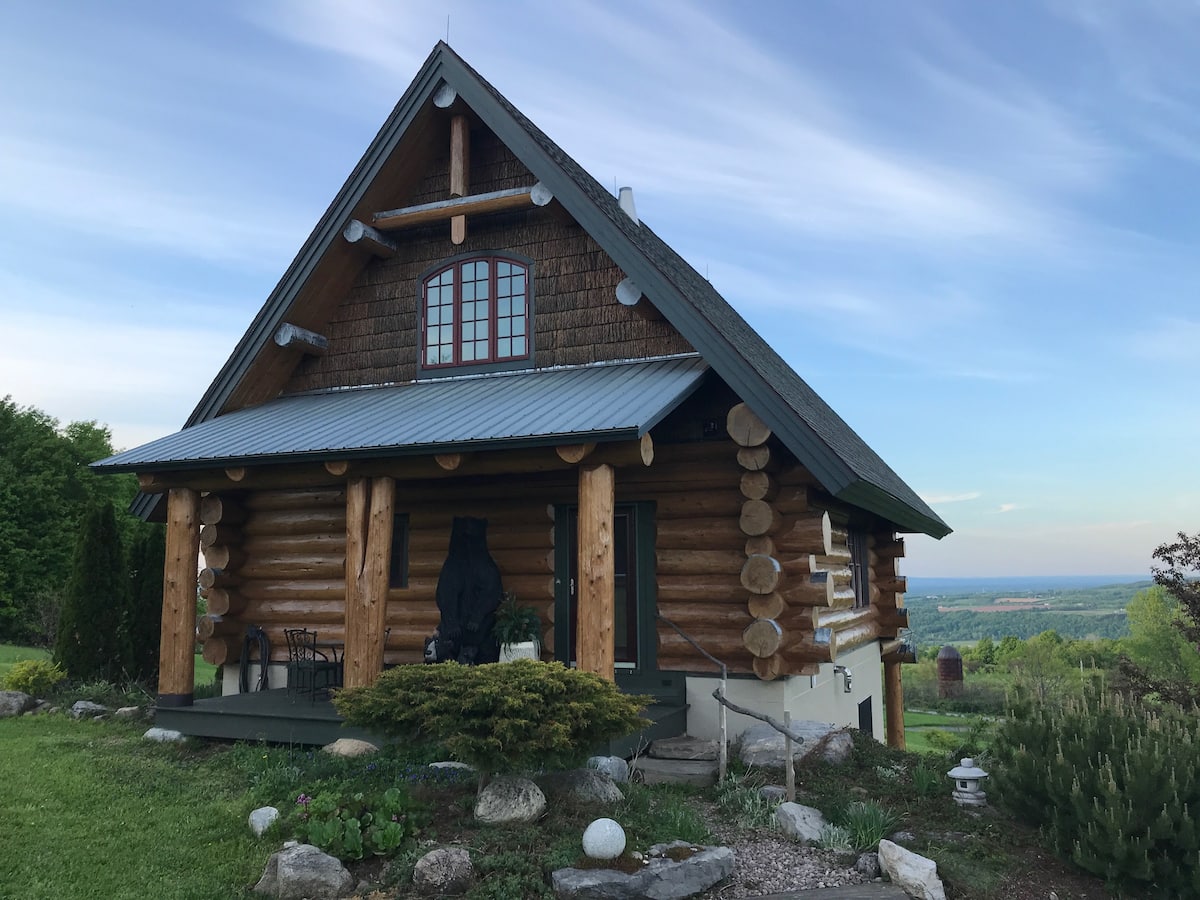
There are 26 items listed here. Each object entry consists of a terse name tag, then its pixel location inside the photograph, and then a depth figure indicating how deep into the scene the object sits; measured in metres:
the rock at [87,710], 12.91
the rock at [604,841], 6.39
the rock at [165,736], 10.66
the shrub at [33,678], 14.12
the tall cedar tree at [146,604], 16.28
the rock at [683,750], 9.66
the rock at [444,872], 6.18
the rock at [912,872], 6.20
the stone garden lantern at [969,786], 7.84
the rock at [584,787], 7.40
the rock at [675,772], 8.88
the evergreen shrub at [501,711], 6.78
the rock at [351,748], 9.30
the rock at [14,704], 13.14
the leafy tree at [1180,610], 17.12
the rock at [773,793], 8.05
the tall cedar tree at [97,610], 15.45
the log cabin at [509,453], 10.04
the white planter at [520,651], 10.63
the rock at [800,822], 7.23
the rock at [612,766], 8.18
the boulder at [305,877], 6.34
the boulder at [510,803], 7.05
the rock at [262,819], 7.43
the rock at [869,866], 6.55
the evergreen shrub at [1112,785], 6.29
